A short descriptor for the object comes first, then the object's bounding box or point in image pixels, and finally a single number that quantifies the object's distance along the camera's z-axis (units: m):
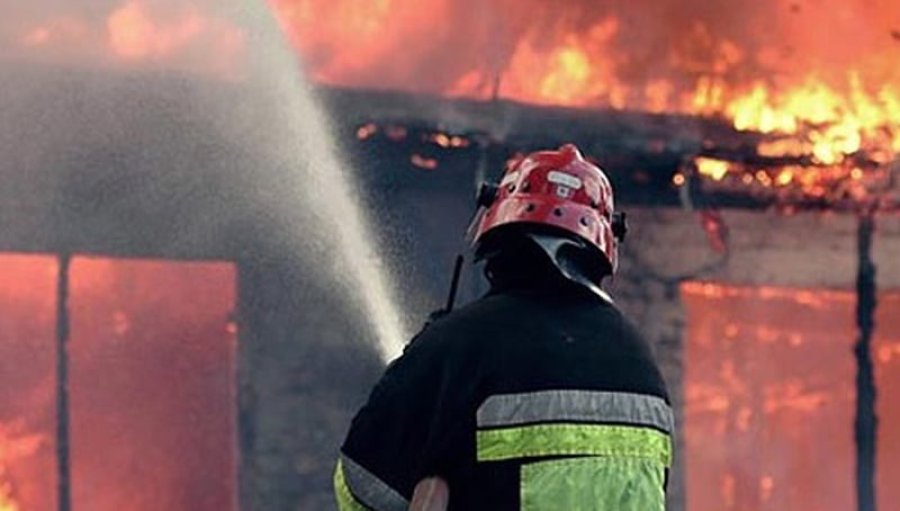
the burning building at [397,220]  11.19
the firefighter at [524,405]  5.84
